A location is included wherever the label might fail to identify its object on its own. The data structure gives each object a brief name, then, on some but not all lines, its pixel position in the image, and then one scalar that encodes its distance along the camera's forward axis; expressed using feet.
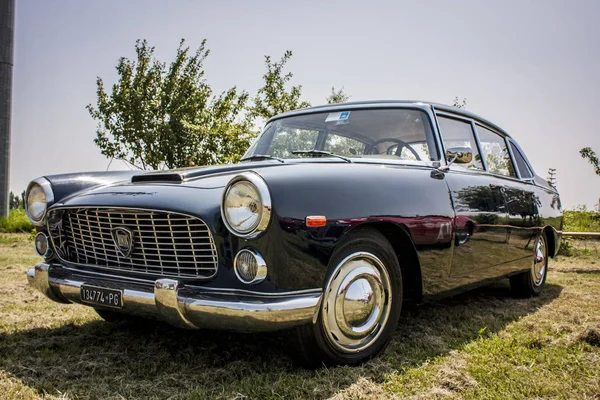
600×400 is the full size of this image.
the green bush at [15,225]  36.52
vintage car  7.16
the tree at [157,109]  44.73
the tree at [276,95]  38.86
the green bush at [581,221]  35.32
